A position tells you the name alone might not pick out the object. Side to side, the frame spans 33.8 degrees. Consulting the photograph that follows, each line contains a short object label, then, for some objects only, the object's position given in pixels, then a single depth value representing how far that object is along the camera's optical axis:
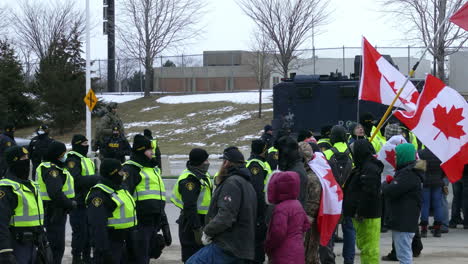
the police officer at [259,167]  10.36
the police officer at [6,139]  16.48
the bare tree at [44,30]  53.11
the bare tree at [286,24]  38.00
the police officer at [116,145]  15.91
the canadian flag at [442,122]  10.03
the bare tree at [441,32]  29.08
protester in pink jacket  7.19
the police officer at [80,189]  10.46
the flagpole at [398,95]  10.44
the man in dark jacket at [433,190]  13.09
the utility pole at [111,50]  45.66
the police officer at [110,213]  7.94
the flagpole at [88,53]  28.03
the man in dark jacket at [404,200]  9.24
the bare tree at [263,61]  38.81
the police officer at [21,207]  7.40
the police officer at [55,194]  9.32
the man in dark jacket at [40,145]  15.46
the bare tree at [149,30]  45.78
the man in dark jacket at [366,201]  9.30
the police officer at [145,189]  8.87
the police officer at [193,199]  8.44
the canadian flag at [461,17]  10.87
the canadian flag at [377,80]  11.23
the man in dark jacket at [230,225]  7.03
